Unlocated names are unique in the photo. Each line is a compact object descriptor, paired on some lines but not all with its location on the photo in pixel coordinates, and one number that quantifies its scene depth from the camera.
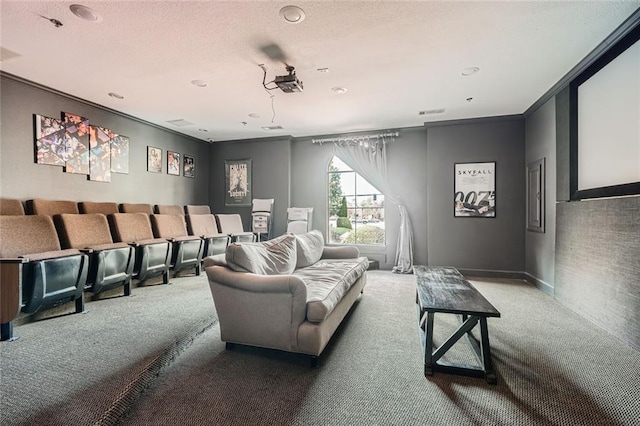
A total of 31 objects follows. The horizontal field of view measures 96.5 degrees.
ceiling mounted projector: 3.04
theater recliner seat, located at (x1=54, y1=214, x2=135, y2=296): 3.30
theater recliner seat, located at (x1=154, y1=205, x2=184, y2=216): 5.31
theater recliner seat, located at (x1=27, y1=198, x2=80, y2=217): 3.65
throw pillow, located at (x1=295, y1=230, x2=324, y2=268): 3.46
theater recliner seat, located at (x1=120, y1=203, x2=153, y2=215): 4.71
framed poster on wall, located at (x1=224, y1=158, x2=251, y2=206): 6.66
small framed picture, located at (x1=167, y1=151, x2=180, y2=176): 5.85
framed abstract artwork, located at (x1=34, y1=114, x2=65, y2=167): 3.79
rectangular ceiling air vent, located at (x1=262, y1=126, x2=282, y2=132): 5.61
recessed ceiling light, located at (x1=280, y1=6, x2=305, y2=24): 2.29
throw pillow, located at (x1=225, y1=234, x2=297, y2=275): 2.27
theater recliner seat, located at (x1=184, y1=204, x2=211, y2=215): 6.07
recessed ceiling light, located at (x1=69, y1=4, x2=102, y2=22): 2.29
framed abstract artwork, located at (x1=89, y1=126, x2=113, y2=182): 4.43
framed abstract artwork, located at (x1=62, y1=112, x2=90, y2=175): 4.10
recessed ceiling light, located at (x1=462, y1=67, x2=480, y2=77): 3.25
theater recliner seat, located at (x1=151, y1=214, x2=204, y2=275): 4.47
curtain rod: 5.67
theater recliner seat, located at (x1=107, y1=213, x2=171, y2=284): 3.90
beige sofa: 2.04
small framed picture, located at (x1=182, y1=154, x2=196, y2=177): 6.27
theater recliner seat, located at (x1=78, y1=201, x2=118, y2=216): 4.20
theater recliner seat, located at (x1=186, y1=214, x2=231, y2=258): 5.02
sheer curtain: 5.45
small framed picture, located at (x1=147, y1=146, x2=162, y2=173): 5.41
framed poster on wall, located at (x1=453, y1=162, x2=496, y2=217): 5.01
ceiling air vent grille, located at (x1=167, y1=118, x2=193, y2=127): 5.28
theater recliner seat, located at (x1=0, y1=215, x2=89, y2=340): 2.48
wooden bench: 1.95
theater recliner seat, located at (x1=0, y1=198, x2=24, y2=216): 3.36
